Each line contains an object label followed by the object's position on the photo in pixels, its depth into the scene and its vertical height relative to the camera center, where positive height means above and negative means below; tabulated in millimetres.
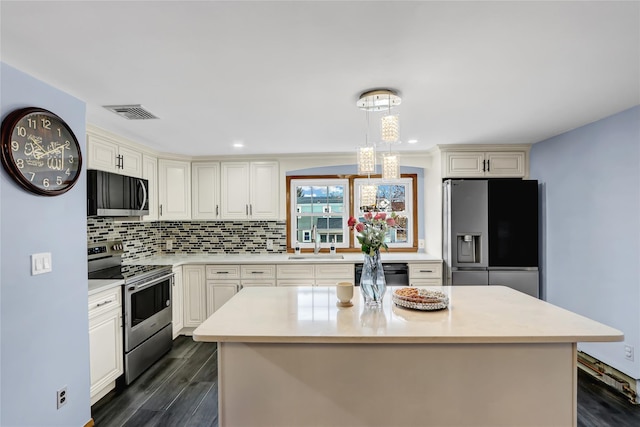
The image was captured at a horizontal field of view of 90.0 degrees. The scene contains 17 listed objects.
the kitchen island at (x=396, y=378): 1511 -797
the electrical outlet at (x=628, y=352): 2508 -1125
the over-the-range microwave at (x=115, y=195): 2635 +162
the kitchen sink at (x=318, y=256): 4162 -590
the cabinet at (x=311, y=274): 3822 -749
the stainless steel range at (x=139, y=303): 2721 -844
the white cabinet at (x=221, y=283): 3840 -854
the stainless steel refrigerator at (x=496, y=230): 3510 -217
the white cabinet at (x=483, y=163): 3787 +563
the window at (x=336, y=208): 4484 +44
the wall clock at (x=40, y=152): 1629 +342
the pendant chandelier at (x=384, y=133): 1941 +473
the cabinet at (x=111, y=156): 2832 +550
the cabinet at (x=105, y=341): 2355 -996
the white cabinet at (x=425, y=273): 3783 -737
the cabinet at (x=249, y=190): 4223 +286
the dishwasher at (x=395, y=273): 3797 -737
